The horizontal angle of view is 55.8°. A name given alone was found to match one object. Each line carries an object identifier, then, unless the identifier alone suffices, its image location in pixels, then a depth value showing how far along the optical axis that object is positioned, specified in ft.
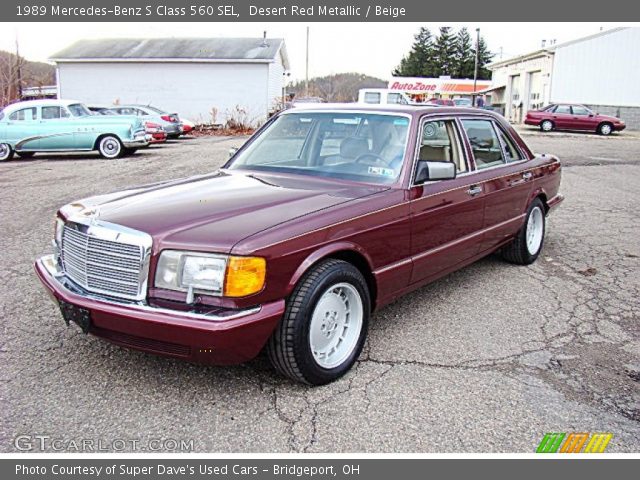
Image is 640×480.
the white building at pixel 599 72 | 109.09
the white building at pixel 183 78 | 96.12
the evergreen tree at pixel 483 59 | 244.01
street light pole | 174.96
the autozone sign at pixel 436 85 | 171.53
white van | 84.33
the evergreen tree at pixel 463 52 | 245.86
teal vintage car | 50.01
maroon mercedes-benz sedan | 9.75
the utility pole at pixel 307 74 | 145.18
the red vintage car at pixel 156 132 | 63.86
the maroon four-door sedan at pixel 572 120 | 91.66
